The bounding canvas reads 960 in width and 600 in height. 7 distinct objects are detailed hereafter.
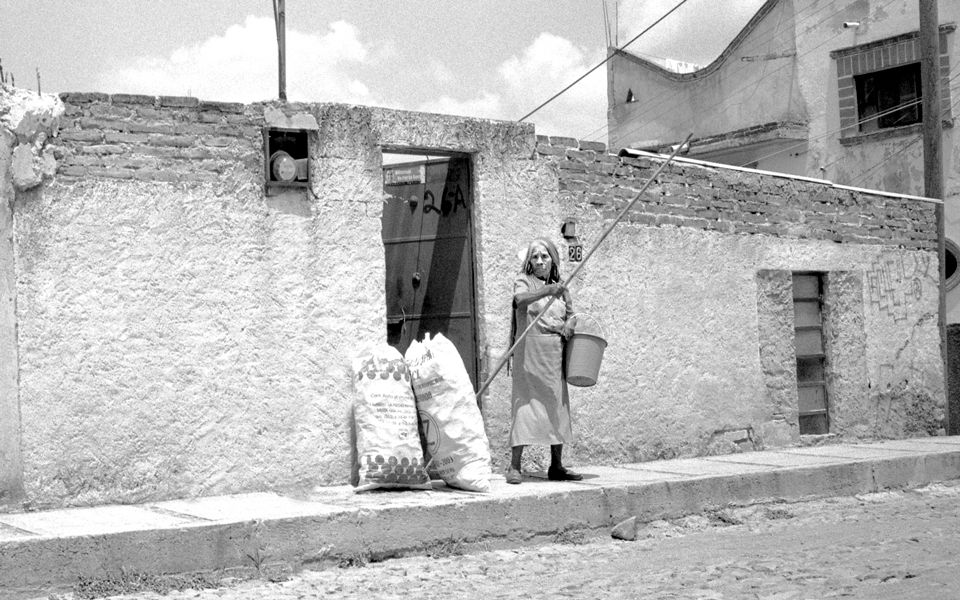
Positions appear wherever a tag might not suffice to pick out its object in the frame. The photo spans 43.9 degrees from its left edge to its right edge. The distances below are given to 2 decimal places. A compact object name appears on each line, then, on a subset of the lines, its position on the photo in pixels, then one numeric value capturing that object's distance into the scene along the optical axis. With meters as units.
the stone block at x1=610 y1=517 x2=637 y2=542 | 7.00
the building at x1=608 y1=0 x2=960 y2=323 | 18.41
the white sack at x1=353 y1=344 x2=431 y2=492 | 7.00
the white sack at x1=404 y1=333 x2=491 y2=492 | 7.06
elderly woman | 7.46
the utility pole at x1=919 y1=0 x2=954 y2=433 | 12.46
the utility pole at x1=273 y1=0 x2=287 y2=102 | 10.35
